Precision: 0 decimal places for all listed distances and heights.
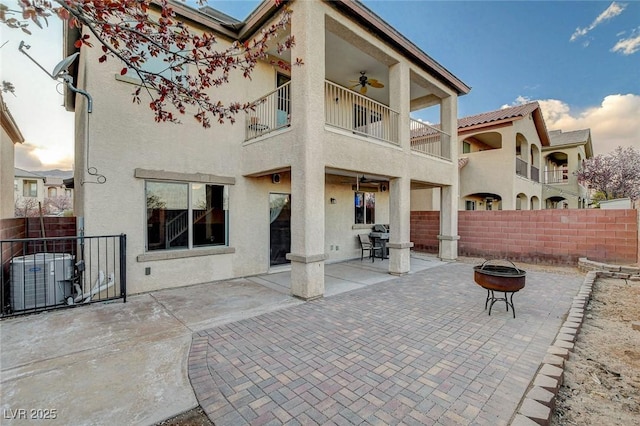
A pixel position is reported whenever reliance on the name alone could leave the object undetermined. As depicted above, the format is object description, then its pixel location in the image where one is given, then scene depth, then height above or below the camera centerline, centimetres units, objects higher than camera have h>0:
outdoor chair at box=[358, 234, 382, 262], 1123 -136
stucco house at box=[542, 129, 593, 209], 2362 +395
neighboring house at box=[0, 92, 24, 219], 789 +191
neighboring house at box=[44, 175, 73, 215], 3046 +254
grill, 1100 -91
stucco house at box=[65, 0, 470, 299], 608 +143
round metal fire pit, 488 -120
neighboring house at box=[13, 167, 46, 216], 3007 +343
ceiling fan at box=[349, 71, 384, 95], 990 +484
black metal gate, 524 -123
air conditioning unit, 523 -124
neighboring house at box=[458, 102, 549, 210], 1564 +333
